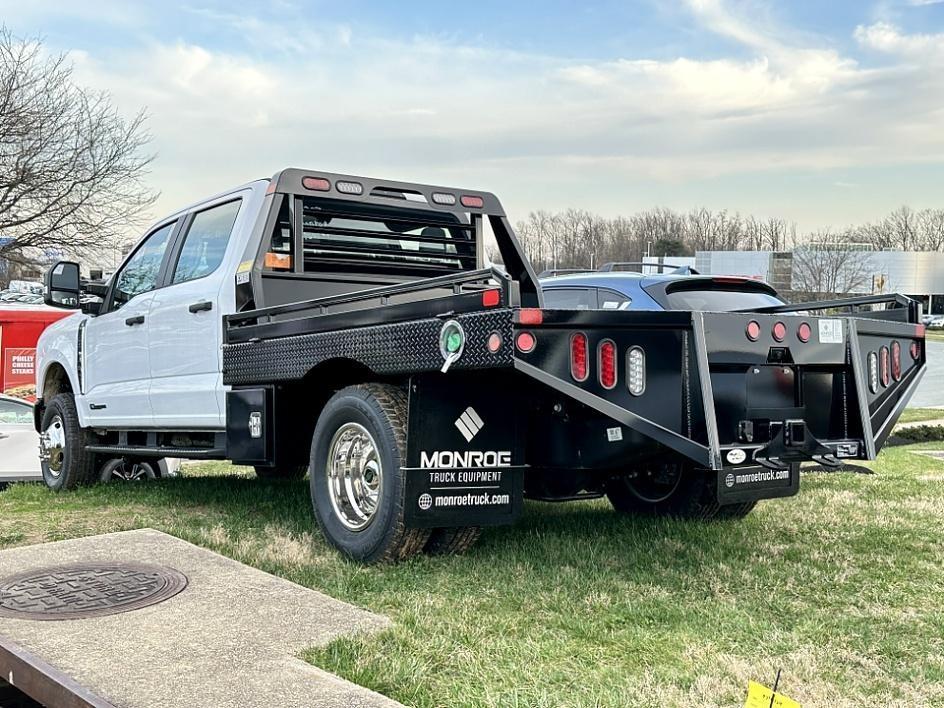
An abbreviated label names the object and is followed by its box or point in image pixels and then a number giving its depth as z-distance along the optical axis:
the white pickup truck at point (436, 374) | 4.16
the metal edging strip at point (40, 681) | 3.12
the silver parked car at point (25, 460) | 8.44
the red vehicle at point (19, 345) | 18.97
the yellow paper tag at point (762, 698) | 2.61
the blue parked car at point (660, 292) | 8.34
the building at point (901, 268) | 89.69
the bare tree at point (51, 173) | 25.95
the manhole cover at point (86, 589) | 4.06
